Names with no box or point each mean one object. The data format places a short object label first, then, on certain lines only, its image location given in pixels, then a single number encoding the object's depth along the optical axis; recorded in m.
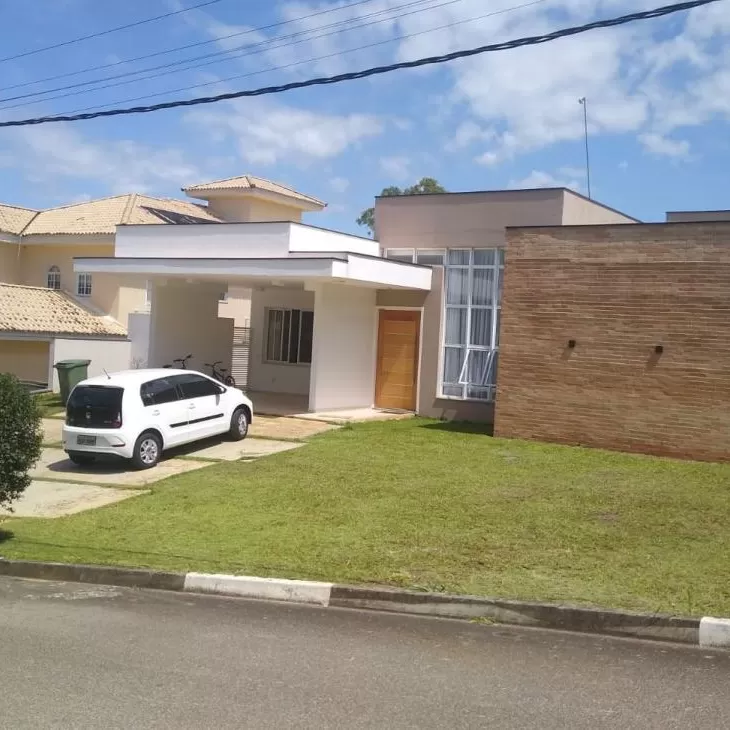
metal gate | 26.84
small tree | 69.77
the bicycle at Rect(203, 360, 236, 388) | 24.99
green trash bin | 22.22
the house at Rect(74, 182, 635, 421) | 19.05
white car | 14.55
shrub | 9.97
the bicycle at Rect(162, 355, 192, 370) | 23.75
